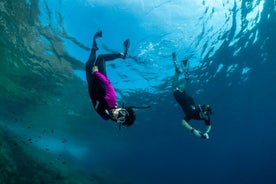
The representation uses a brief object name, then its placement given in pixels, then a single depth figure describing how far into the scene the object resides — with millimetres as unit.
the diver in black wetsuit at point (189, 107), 7223
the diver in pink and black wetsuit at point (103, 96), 4254
